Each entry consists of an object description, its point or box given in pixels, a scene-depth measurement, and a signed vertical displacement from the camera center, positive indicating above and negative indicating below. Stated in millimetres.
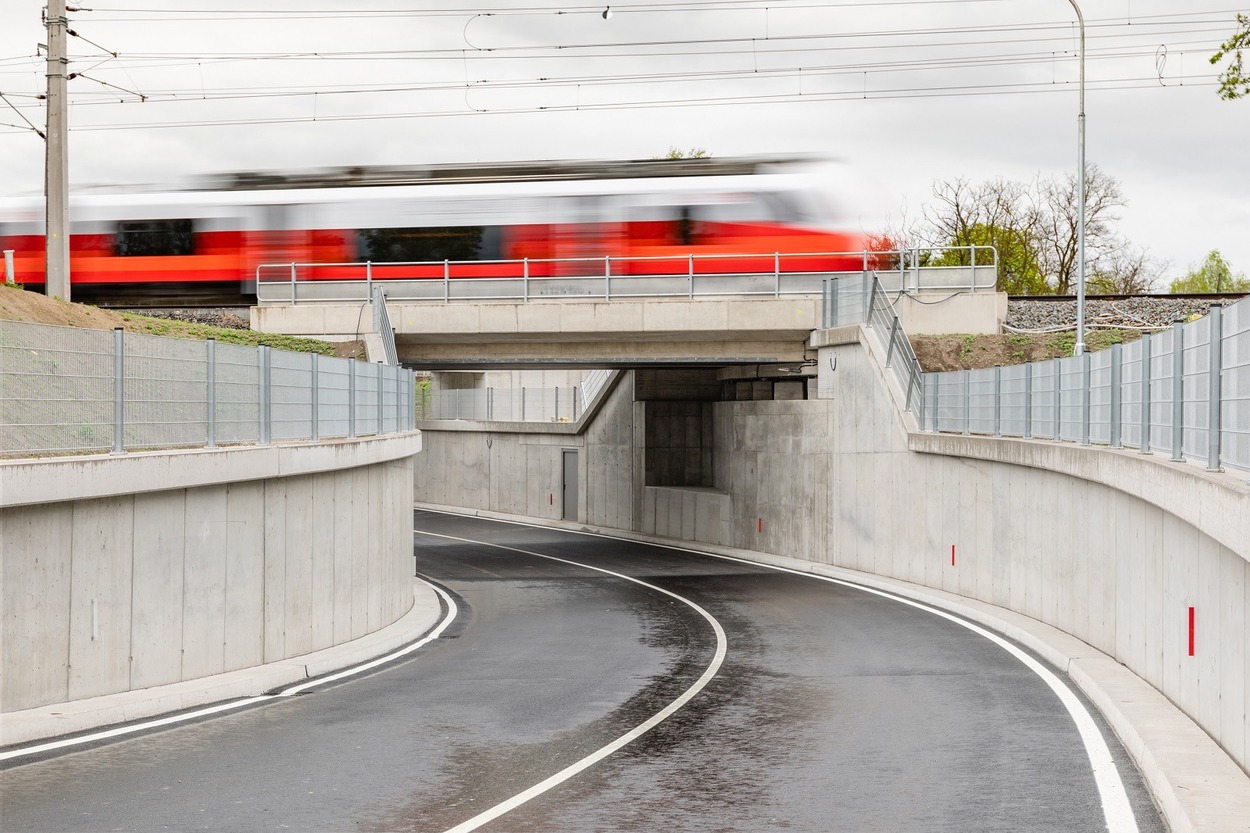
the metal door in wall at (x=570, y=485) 47156 -3079
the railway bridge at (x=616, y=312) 33375 +2121
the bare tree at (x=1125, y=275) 72688 +6791
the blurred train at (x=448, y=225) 33969 +4434
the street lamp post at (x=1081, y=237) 27641 +3389
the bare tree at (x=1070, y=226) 71750 +9328
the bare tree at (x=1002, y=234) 71938 +8965
